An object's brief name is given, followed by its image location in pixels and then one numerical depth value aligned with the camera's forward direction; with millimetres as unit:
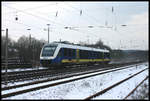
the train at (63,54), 22672
